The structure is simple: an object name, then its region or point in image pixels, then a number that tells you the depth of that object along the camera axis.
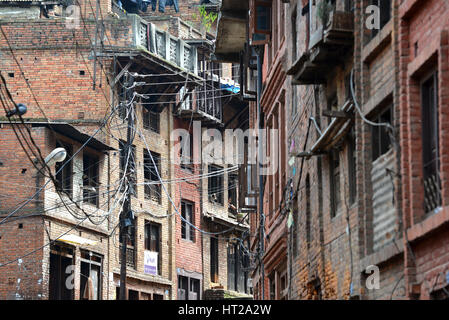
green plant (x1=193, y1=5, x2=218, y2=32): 52.84
